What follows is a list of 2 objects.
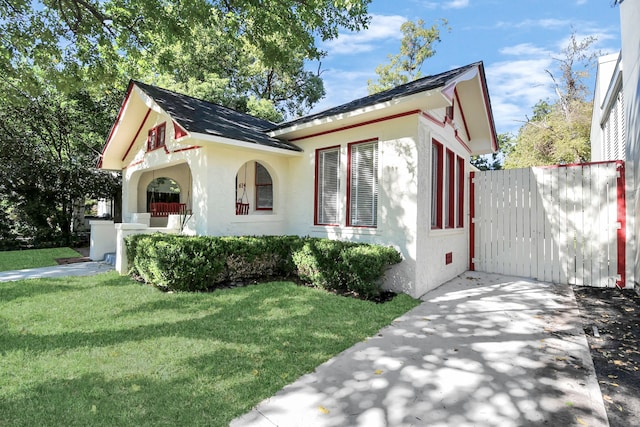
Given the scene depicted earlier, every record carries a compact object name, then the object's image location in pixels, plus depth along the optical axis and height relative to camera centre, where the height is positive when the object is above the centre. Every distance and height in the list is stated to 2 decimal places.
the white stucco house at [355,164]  6.15 +1.18
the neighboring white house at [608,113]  8.34 +3.28
